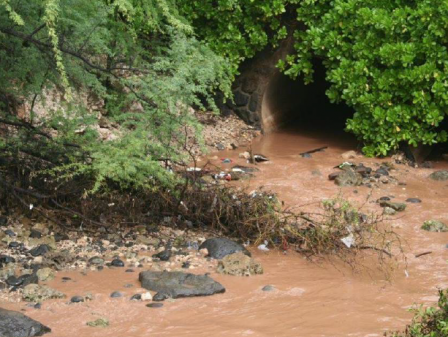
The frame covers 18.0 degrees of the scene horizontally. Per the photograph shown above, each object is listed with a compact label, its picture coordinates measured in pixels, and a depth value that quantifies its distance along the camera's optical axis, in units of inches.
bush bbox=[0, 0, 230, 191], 445.2
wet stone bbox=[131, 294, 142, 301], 371.6
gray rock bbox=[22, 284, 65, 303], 365.0
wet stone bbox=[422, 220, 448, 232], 492.0
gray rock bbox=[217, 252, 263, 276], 410.8
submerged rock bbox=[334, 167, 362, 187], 578.0
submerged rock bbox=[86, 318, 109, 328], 341.1
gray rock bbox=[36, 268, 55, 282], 388.9
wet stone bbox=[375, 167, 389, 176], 603.9
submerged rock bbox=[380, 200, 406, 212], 526.2
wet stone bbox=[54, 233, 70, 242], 441.6
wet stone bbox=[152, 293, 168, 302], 371.4
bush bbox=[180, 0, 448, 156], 609.4
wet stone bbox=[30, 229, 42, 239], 441.6
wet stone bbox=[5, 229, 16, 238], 439.3
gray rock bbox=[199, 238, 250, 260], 434.1
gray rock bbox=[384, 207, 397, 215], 518.2
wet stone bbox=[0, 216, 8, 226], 451.9
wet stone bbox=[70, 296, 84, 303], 365.9
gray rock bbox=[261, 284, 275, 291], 391.1
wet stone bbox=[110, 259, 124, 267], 415.4
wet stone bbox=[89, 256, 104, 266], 414.3
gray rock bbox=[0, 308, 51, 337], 323.4
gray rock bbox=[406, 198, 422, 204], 546.3
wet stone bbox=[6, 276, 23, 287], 378.5
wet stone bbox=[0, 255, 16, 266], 404.4
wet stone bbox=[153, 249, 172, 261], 427.0
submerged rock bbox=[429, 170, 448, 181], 605.0
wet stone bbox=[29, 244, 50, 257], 419.1
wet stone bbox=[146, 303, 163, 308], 363.4
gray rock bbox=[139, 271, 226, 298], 376.9
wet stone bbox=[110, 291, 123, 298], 374.3
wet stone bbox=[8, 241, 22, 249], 425.6
